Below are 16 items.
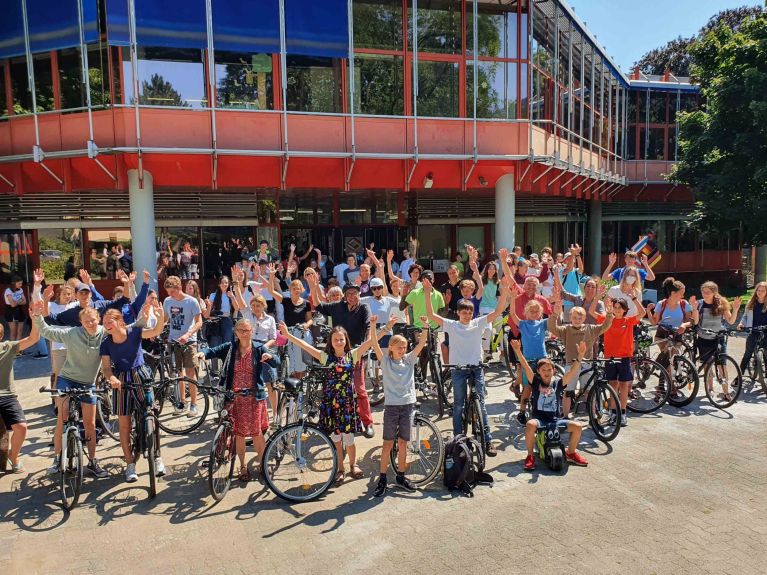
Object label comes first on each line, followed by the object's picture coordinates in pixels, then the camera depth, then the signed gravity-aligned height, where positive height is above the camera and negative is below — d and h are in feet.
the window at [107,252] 60.03 -0.71
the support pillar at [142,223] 49.70 +1.74
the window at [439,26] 56.24 +19.73
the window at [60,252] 59.11 -0.59
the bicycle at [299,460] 20.40 -7.79
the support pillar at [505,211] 59.21 +2.56
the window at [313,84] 52.03 +13.54
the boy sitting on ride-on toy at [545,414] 22.80 -6.75
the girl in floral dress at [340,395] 20.99 -5.38
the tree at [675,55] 115.75 +38.95
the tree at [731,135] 60.64 +10.32
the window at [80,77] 48.83 +13.84
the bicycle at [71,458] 19.98 -7.08
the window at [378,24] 53.78 +19.30
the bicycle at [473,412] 22.91 -6.61
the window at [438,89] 55.81 +13.83
